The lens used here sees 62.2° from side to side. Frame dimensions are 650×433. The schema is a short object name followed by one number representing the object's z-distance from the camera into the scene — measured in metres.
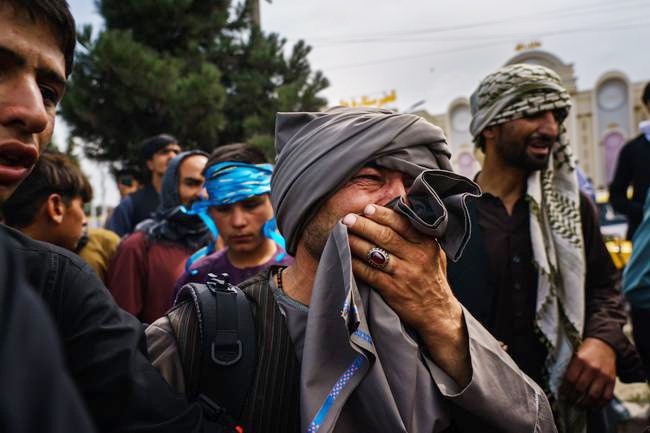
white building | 34.72
